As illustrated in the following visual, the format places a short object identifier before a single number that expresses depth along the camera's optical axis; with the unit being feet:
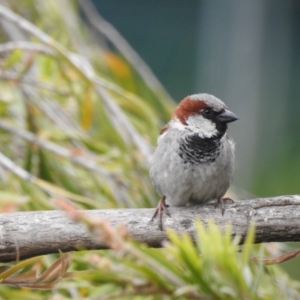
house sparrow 13.81
